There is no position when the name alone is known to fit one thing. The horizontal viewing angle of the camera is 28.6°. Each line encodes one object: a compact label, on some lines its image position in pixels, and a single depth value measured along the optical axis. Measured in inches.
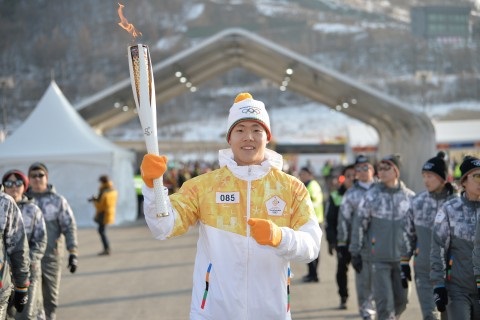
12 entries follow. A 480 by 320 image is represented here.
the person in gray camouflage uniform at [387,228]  347.6
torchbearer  184.2
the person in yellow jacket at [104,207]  665.6
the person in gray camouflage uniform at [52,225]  354.3
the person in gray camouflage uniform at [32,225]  315.6
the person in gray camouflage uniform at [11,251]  239.0
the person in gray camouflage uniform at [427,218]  312.0
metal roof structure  1054.4
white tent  903.1
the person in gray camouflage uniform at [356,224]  370.3
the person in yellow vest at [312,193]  498.9
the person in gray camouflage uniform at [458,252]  253.8
